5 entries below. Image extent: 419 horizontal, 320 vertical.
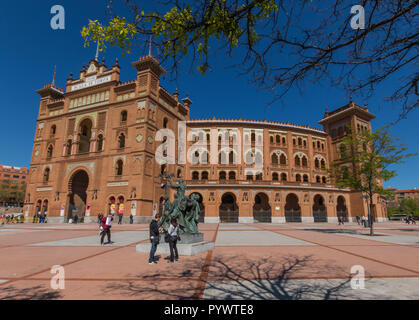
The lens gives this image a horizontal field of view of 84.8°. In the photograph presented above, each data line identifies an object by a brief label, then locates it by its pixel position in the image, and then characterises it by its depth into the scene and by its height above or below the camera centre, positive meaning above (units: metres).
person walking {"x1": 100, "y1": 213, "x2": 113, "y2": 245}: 9.88 -1.04
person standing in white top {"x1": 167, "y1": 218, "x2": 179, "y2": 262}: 6.69 -1.03
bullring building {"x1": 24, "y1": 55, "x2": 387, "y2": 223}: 29.22 +6.37
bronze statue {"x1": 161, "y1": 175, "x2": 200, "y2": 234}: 8.89 -0.38
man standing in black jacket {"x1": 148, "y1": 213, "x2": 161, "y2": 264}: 6.66 -0.98
